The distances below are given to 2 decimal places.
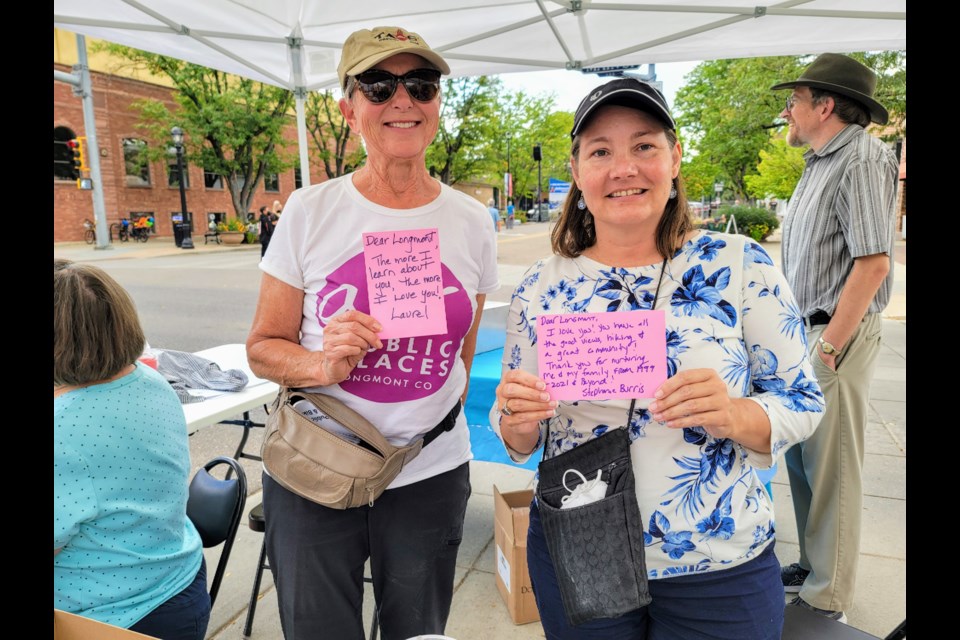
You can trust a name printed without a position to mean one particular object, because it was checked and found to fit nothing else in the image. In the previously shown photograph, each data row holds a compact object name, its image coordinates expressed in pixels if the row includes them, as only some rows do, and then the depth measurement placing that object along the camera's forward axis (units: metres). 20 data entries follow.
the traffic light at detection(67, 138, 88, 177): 20.02
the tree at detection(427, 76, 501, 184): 30.20
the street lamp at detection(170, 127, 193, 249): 22.50
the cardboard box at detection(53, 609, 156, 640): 0.82
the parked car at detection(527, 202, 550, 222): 54.22
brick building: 24.16
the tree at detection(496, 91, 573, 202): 41.41
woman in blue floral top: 1.26
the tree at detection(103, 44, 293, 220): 24.27
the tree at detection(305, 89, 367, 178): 28.27
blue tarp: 3.15
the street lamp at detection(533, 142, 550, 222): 35.97
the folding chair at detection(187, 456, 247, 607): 2.10
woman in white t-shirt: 1.59
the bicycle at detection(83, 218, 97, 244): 24.14
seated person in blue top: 1.54
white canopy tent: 3.66
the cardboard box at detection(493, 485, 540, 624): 2.63
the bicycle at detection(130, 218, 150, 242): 25.06
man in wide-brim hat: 2.38
